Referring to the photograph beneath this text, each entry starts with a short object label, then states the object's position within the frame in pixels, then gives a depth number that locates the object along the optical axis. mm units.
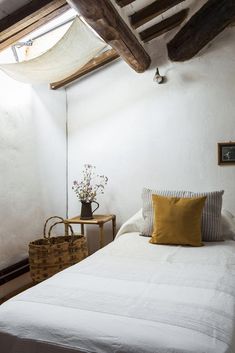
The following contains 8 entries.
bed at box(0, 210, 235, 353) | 1191
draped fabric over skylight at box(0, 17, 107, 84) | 2361
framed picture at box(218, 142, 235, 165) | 3137
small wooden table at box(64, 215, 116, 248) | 3078
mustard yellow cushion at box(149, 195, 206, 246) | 2453
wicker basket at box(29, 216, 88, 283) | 2633
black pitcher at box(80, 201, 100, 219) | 3262
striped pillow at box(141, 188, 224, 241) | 2602
